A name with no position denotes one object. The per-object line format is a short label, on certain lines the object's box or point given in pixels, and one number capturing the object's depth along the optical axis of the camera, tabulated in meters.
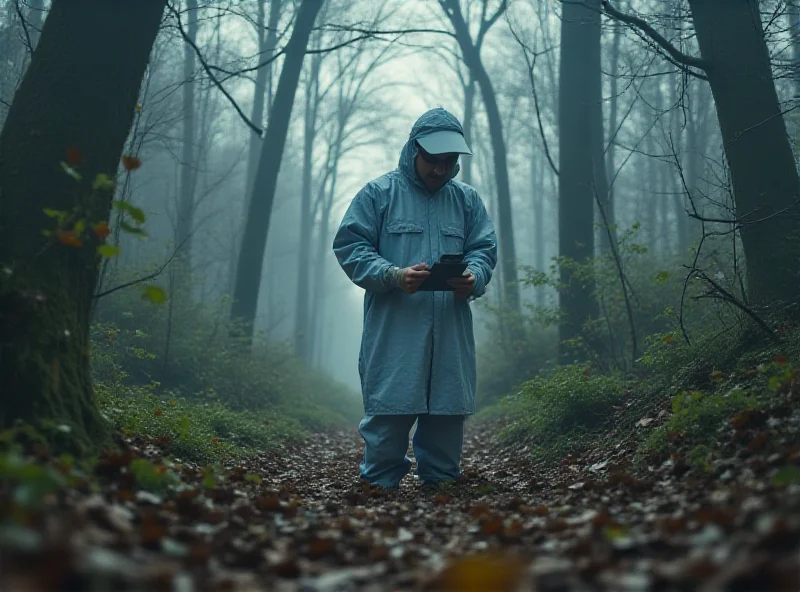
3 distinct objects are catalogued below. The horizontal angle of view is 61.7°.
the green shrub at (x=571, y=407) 5.86
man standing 4.70
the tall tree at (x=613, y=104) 18.51
